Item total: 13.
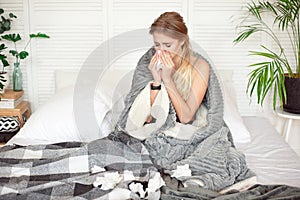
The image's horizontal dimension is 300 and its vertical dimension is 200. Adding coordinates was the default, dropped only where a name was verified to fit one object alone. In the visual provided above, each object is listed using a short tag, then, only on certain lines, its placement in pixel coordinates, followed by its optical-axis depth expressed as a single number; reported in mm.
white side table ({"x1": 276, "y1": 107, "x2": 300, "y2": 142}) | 3046
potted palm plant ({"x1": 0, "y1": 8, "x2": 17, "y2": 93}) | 3152
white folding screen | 3244
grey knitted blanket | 2090
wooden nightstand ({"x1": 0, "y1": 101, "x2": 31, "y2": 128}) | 3102
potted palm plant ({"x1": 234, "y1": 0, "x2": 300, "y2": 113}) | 2986
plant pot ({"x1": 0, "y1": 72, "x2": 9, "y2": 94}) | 3176
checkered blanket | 1865
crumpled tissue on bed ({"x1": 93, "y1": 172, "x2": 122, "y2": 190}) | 1879
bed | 1877
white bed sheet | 2262
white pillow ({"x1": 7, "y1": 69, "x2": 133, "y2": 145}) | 2670
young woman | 2387
